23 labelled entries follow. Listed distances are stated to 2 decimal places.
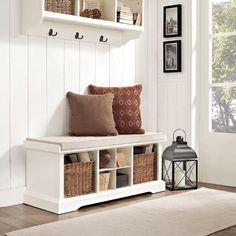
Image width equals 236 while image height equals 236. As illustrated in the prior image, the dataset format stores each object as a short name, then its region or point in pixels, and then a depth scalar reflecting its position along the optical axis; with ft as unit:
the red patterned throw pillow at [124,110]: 13.83
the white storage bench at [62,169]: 11.37
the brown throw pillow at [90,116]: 12.84
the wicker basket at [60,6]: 12.23
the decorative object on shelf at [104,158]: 12.49
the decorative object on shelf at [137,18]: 14.37
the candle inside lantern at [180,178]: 14.08
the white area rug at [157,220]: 9.47
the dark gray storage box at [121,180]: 12.89
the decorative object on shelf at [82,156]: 11.97
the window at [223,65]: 14.71
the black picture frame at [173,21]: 15.26
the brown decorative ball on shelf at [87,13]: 13.20
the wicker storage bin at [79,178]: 11.59
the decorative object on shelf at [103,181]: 12.42
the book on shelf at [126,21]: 13.85
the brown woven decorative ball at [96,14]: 13.36
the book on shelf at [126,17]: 13.87
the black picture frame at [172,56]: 15.31
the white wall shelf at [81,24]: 11.94
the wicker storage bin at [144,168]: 13.38
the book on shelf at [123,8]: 13.94
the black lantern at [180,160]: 13.80
